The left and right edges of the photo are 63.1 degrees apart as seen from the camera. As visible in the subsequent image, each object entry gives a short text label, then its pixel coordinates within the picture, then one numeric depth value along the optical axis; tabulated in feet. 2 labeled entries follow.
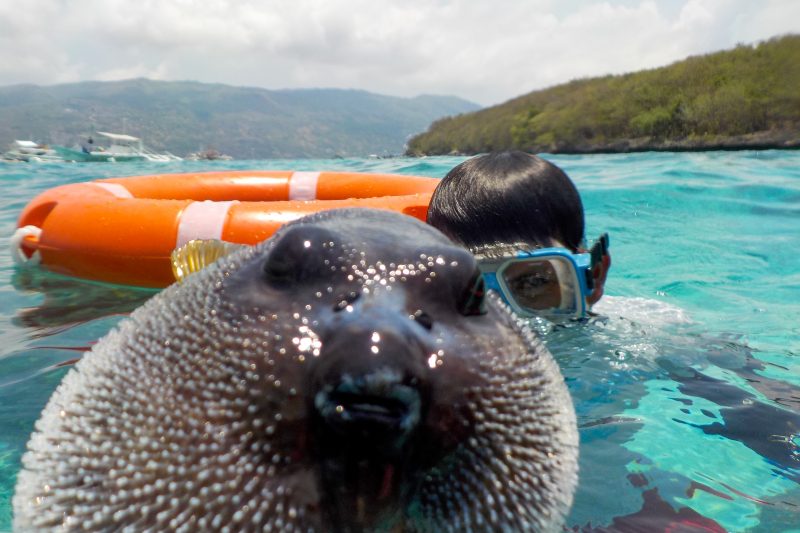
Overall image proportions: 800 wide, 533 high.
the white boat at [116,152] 148.56
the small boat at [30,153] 123.44
